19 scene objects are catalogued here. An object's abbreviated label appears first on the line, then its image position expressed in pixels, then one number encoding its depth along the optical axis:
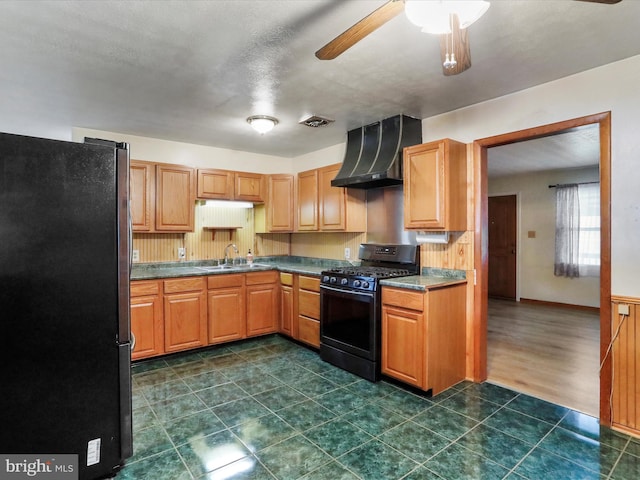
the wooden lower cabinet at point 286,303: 4.35
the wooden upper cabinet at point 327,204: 4.11
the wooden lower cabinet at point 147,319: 3.54
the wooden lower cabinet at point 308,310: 3.95
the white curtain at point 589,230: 5.96
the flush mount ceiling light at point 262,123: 3.42
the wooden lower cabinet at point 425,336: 2.83
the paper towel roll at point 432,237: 3.31
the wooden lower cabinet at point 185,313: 3.75
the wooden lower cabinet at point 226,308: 4.04
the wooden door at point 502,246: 7.07
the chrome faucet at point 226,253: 4.84
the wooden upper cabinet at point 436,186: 2.99
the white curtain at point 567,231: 6.16
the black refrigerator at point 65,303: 1.63
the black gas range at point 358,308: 3.17
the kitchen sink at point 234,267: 4.25
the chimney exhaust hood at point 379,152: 3.43
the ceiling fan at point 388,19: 1.30
